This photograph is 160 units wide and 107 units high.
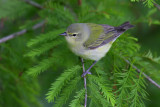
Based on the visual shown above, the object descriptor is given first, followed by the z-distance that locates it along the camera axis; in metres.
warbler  5.08
